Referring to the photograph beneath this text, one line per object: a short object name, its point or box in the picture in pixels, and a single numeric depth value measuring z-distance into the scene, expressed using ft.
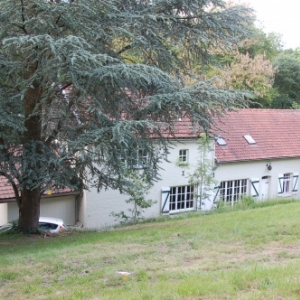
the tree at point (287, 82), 122.11
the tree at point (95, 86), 29.63
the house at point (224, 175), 59.82
